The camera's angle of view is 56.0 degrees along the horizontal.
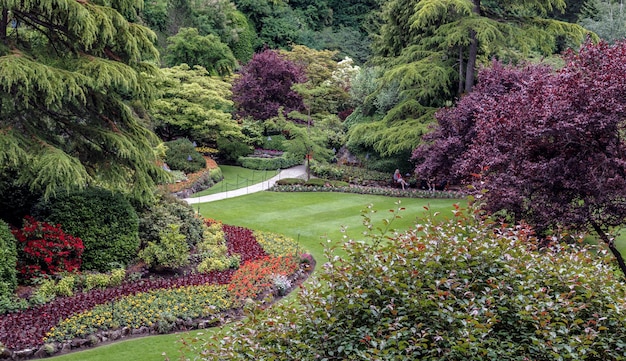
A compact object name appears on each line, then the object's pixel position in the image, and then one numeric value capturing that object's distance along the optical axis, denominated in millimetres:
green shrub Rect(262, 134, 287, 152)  33594
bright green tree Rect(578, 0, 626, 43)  39656
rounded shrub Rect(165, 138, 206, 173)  26094
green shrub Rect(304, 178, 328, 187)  24234
